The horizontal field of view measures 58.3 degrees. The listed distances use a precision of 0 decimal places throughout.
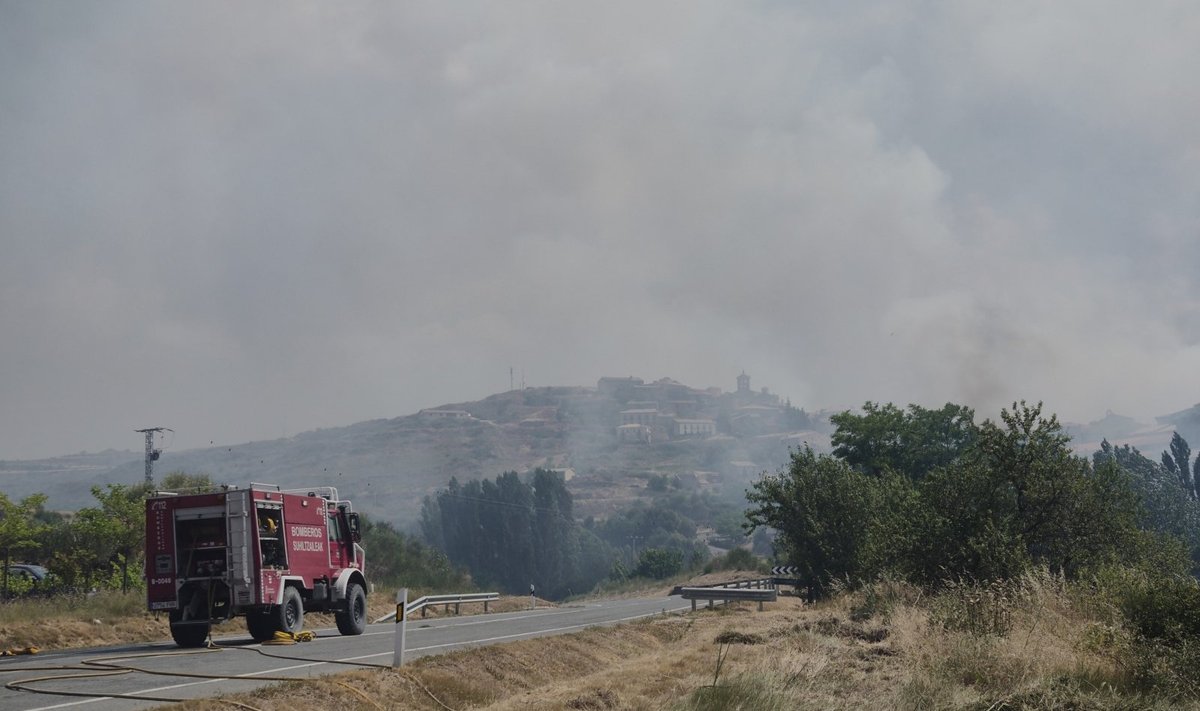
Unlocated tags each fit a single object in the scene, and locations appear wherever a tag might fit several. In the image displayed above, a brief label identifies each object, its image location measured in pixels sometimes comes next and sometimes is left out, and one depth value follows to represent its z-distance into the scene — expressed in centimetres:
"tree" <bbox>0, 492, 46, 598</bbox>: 3641
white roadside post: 1714
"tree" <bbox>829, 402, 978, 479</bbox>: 7388
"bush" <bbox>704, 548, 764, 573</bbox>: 8750
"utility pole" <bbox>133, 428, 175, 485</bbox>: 10550
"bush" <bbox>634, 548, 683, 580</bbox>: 10638
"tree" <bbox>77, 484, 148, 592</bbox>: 3859
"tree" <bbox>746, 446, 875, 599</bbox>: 3969
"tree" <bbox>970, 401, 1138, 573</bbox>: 2527
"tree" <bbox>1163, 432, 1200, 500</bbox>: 15862
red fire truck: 2172
